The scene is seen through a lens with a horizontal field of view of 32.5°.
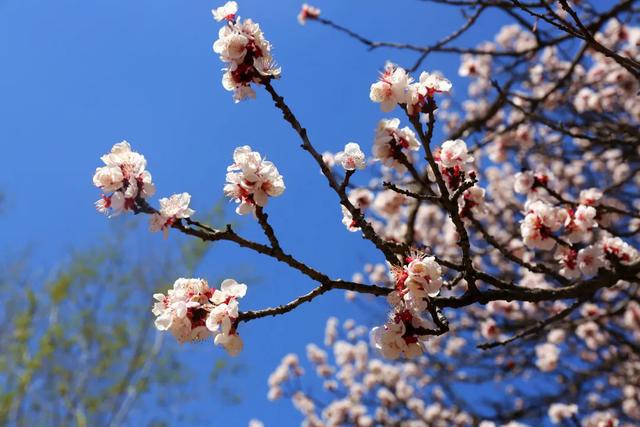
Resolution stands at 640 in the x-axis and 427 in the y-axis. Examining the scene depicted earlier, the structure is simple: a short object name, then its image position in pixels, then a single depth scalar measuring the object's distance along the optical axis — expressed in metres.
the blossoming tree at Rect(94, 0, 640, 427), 0.72
